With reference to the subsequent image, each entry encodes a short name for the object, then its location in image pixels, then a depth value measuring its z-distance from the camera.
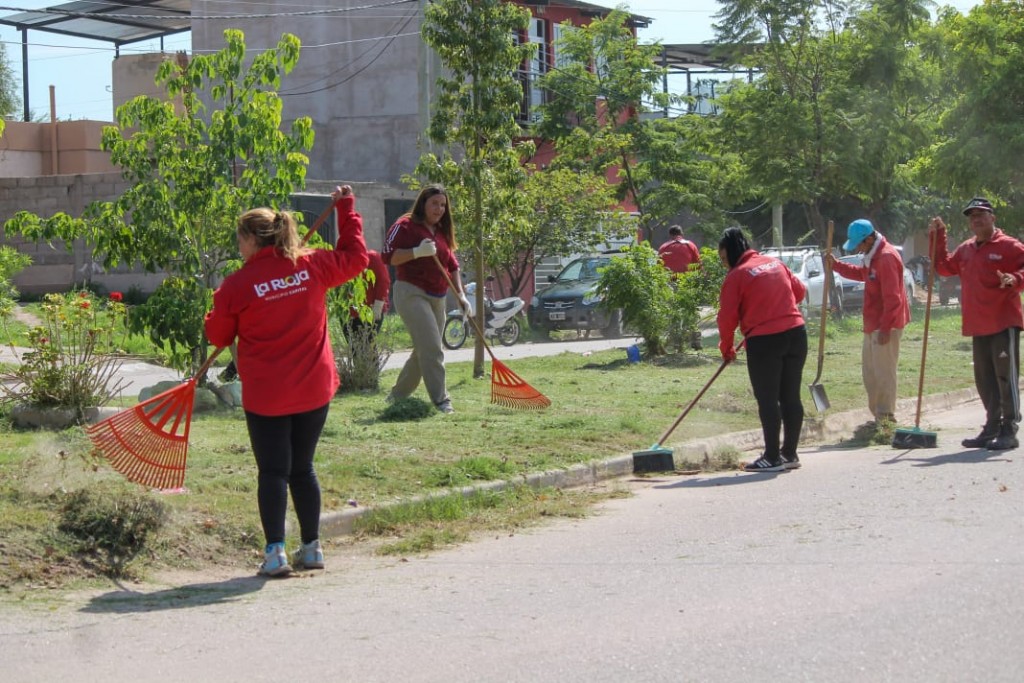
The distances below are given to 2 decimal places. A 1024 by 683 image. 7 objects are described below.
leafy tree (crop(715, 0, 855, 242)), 25.81
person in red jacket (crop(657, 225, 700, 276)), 19.84
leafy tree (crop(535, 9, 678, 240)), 33.47
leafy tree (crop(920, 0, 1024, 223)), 25.56
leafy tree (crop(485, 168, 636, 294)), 27.48
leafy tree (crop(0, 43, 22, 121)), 46.63
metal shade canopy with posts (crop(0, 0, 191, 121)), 35.09
